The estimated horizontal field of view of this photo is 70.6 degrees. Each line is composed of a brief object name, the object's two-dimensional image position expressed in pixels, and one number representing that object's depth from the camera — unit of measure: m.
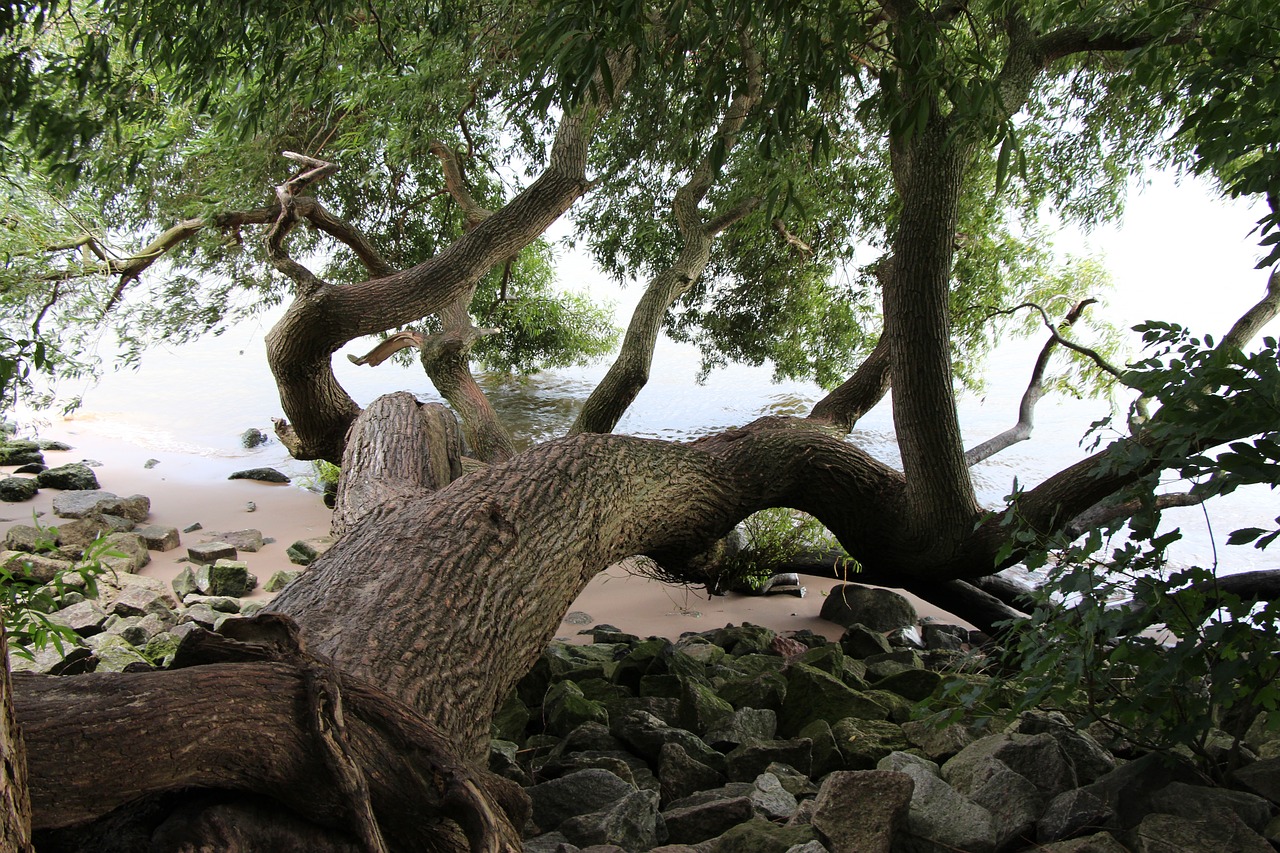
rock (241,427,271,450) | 11.13
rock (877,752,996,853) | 2.03
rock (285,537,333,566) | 5.81
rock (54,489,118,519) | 6.44
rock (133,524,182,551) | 5.93
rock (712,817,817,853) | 2.01
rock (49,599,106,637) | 3.96
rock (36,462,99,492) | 7.61
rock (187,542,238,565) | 5.62
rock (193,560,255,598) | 4.96
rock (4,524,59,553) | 5.30
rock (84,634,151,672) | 3.29
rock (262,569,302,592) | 5.09
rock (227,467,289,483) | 9.03
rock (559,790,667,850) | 2.17
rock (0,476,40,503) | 7.14
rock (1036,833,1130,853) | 1.84
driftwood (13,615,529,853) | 1.33
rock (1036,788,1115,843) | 1.99
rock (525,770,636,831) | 2.39
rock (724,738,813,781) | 2.73
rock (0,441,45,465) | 8.59
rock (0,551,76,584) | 4.53
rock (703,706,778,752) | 2.96
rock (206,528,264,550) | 6.18
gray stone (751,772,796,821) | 2.33
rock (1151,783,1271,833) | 1.88
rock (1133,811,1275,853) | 1.77
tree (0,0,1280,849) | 1.75
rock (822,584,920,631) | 5.11
